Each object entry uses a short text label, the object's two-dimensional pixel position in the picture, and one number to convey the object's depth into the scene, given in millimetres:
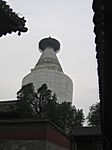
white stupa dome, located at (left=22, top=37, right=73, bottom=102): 44906
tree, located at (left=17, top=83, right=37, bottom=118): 27384
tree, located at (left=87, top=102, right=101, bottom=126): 35688
